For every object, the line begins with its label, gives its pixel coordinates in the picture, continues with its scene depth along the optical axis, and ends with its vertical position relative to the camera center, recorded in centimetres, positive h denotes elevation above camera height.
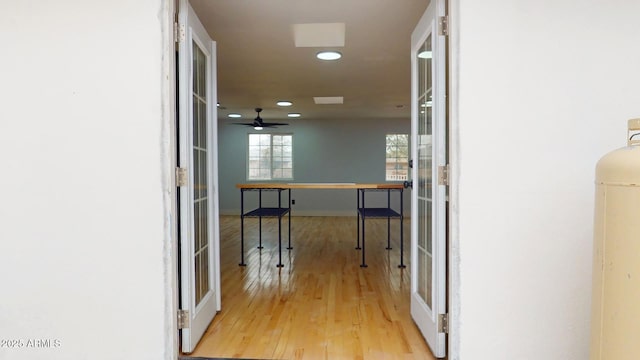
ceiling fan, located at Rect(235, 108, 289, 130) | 718 +81
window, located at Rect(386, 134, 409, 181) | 892 +21
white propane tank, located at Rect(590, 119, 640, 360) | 126 -31
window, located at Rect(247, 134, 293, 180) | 909 +23
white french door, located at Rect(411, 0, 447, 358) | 206 -8
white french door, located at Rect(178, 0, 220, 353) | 209 -7
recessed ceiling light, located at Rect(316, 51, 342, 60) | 361 +106
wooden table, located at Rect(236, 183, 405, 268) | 414 -52
